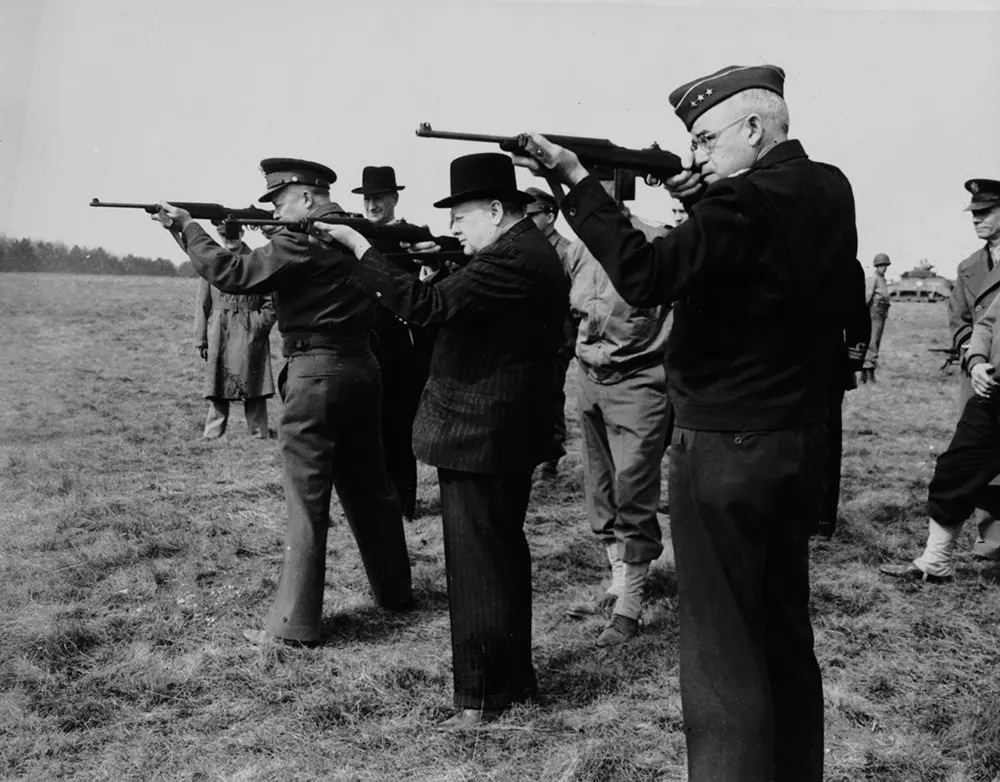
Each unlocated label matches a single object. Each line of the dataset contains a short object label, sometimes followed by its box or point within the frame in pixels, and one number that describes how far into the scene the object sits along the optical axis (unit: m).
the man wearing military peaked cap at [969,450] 5.75
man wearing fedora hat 7.23
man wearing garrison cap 2.74
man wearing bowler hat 3.98
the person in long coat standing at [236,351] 10.48
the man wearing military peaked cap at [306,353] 4.76
